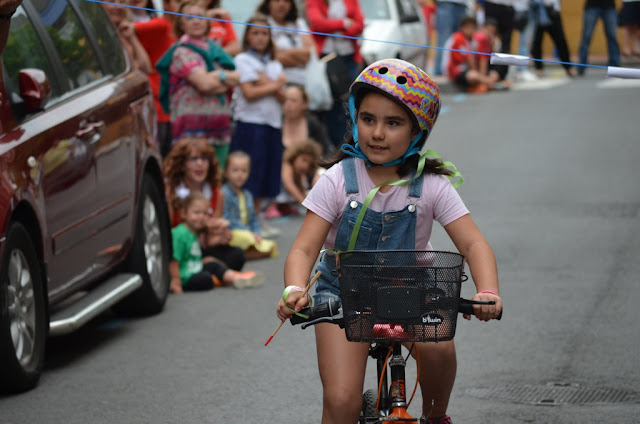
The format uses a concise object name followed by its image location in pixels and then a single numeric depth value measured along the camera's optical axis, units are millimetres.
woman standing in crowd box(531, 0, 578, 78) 25359
